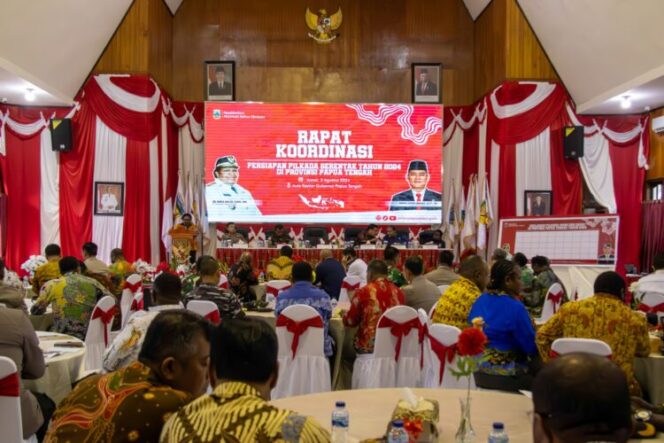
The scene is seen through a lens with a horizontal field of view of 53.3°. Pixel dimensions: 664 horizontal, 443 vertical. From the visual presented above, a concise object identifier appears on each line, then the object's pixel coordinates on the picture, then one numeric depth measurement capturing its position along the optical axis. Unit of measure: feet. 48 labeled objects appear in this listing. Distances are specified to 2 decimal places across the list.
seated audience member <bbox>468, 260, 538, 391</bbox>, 11.37
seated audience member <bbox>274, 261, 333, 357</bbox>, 15.21
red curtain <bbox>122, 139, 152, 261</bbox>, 36.94
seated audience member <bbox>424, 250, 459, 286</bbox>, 20.06
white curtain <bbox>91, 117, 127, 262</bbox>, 36.88
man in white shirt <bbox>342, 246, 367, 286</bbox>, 26.37
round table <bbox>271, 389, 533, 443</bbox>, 7.40
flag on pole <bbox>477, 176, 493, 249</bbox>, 37.81
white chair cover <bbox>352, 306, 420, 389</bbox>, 14.90
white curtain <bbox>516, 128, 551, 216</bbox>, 37.47
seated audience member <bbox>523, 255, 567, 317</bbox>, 21.64
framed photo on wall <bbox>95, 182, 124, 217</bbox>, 36.86
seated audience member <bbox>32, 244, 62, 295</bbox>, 21.44
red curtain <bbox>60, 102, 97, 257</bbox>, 36.96
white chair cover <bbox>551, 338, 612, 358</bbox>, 10.03
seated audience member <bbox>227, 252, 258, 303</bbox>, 20.47
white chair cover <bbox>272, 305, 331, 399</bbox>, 14.55
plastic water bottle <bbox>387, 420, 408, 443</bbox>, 6.48
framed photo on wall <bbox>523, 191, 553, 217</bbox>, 37.40
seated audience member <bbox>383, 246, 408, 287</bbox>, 21.83
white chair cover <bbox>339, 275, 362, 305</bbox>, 21.58
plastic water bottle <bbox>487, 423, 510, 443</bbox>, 6.40
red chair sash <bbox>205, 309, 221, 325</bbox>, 14.71
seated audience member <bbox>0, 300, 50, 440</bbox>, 9.35
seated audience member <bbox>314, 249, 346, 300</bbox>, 23.31
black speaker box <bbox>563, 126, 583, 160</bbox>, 36.83
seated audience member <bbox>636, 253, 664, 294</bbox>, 19.12
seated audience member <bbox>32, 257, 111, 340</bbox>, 16.62
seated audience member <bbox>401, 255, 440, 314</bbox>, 16.99
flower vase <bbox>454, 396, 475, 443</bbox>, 6.78
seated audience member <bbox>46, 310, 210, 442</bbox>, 5.67
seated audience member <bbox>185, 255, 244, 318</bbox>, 15.33
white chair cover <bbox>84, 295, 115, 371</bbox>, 16.24
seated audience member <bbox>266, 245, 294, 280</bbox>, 25.21
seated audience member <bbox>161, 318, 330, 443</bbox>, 4.75
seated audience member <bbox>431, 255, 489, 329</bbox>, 13.15
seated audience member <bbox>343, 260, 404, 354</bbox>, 15.46
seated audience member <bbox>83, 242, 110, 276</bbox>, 24.07
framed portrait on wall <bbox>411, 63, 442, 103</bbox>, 41.39
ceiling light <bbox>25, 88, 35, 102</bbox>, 33.46
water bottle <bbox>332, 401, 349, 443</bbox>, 6.79
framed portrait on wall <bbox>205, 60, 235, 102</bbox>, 41.19
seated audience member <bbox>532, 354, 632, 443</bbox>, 4.12
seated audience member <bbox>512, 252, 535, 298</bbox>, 21.63
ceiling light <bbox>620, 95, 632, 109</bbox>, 34.12
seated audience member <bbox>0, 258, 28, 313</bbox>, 11.73
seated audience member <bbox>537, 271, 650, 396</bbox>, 11.20
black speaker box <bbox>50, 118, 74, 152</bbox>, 36.42
